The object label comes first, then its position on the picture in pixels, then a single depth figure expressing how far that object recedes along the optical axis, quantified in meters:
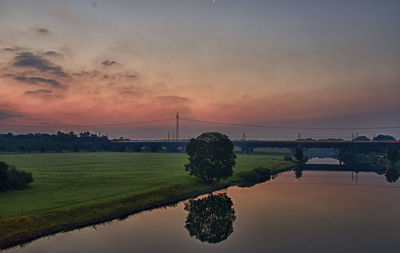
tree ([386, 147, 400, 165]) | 136.75
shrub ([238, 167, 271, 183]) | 93.70
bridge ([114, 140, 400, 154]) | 182.75
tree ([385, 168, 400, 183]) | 101.69
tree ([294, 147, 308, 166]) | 175.12
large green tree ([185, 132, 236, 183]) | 76.50
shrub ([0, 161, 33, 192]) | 57.28
